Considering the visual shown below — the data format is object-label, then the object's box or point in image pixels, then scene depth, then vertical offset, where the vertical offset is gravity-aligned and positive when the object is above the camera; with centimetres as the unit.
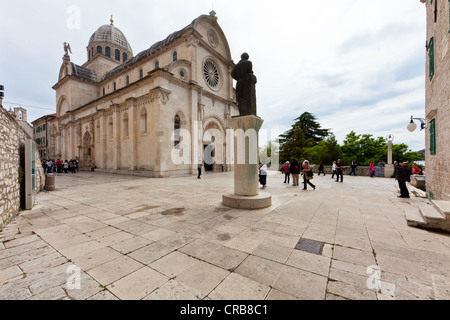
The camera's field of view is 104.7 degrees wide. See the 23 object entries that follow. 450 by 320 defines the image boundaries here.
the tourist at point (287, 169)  1186 -67
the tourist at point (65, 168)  2114 -80
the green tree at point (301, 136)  3471 +495
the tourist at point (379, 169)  1708 -106
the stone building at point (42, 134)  3578 +607
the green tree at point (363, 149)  2325 +138
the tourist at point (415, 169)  1234 -84
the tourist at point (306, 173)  913 -76
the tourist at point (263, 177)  967 -98
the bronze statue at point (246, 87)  604 +256
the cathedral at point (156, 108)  1670 +615
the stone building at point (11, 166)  416 -11
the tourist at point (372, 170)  1678 -113
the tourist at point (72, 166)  2067 -56
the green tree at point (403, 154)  2117 +50
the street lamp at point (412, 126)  1036 +192
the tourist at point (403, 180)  719 -92
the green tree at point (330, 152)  2397 +100
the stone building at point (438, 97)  538 +221
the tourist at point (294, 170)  1015 -64
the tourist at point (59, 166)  2113 -56
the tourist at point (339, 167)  1266 -61
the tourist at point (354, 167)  1748 -86
